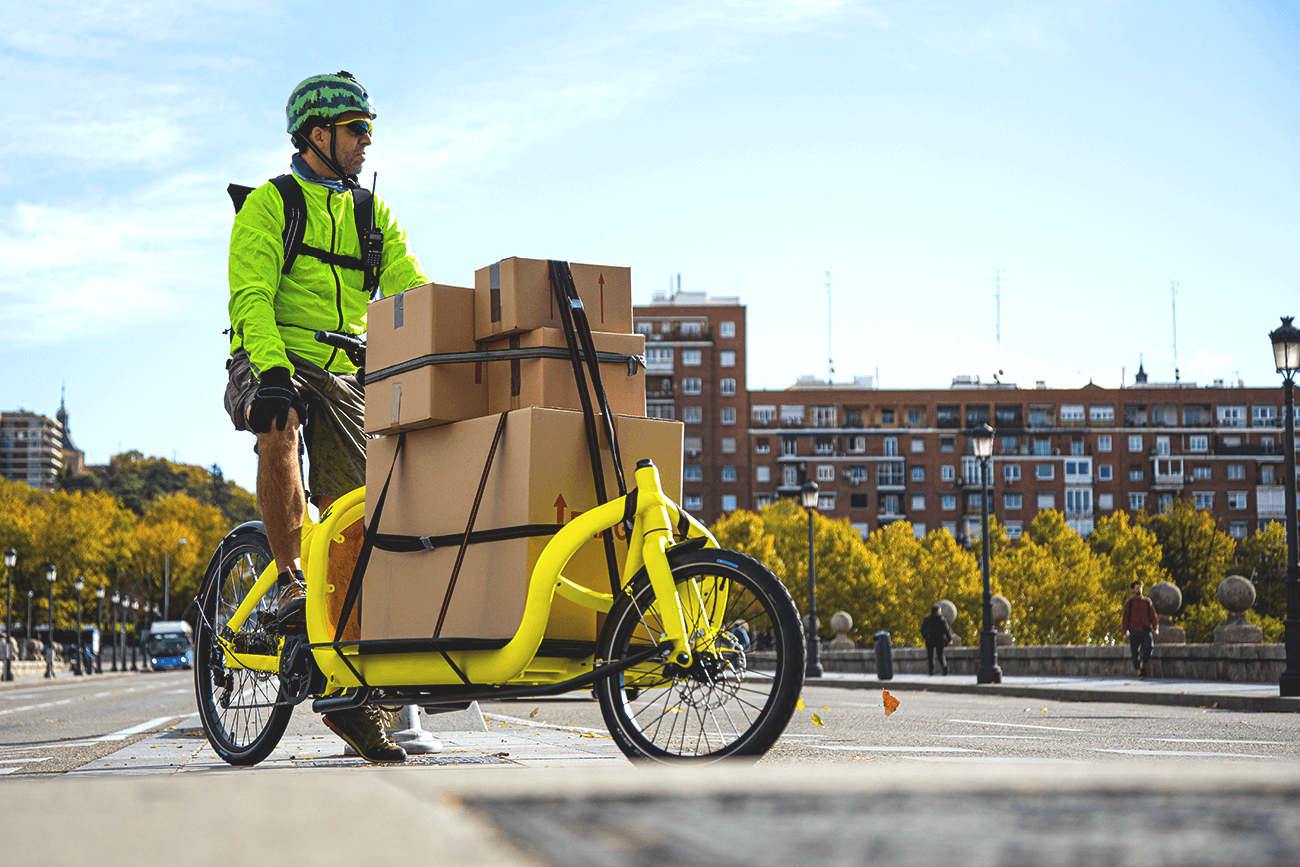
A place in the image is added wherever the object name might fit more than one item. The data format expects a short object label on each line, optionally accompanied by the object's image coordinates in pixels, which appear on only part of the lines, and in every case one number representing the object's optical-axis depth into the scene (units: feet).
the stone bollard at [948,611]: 122.31
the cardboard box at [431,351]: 14.64
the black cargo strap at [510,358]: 14.31
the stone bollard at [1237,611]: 66.54
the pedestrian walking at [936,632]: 105.91
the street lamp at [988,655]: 78.79
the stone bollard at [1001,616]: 98.63
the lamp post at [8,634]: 145.18
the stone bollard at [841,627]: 131.85
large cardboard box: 13.84
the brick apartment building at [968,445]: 379.76
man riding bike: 16.96
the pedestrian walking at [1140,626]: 73.36
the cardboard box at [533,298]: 14.48
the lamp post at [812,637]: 112.37
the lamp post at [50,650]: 166.95
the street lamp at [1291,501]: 50.98
